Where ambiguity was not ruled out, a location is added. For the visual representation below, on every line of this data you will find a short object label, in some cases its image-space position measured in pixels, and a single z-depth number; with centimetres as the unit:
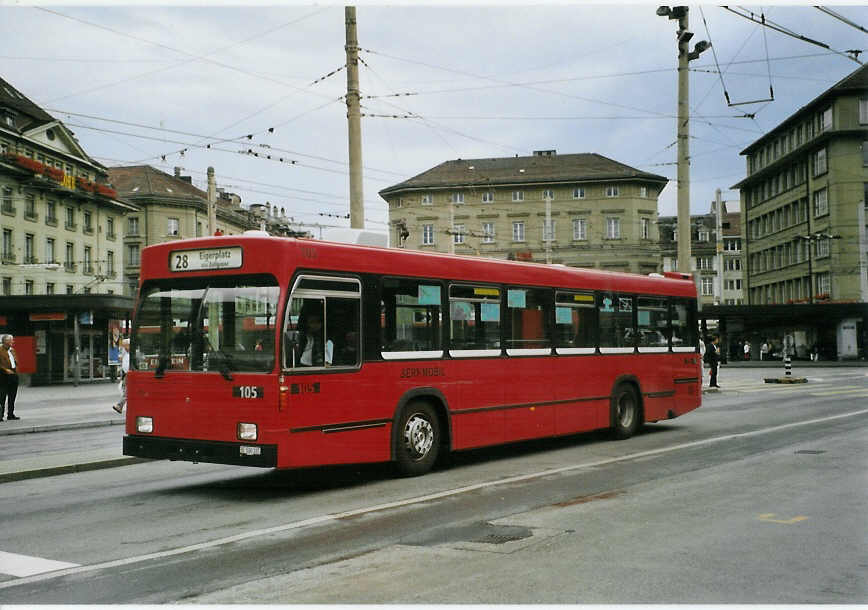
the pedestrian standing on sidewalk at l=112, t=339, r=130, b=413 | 1798
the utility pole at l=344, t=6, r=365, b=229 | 1866
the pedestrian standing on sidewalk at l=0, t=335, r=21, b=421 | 2053
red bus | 933
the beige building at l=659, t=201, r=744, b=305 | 12112
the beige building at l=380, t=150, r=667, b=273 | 7912
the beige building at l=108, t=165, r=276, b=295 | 8100
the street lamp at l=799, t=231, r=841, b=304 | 6225
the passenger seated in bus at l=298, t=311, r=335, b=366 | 949
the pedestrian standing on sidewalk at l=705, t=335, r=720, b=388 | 3058
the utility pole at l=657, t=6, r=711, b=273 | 2570
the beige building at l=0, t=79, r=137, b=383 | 4419
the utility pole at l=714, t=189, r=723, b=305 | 5316
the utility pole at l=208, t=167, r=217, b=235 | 2993
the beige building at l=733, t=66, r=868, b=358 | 5603
